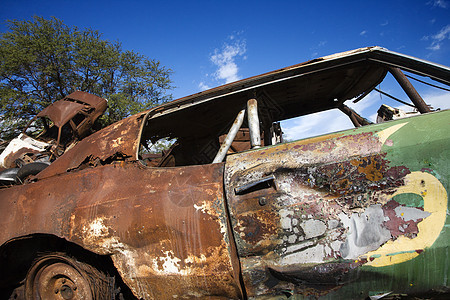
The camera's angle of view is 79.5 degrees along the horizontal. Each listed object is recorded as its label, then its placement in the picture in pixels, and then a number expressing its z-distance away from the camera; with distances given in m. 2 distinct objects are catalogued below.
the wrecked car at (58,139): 3.20
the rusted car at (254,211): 1.67
